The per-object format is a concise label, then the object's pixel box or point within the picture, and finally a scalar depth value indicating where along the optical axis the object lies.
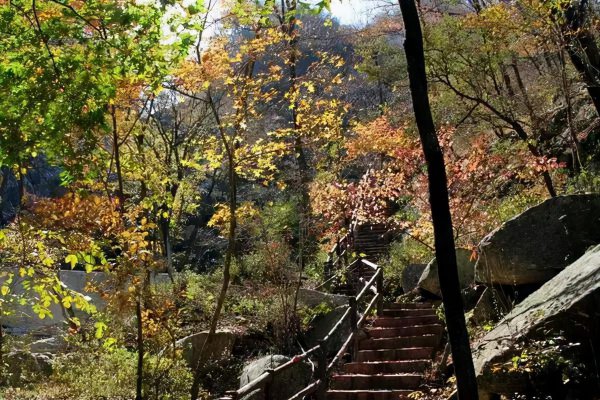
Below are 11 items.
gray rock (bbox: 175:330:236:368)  12.32
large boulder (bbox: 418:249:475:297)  11.98
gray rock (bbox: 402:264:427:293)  14.13
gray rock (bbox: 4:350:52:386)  11.80
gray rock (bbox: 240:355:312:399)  10.24
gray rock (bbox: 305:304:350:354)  11.84
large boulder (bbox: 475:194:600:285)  8.23
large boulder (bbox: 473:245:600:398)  5.32
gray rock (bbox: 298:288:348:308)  13.50
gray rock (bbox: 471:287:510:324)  8.93
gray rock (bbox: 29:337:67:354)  13.15
